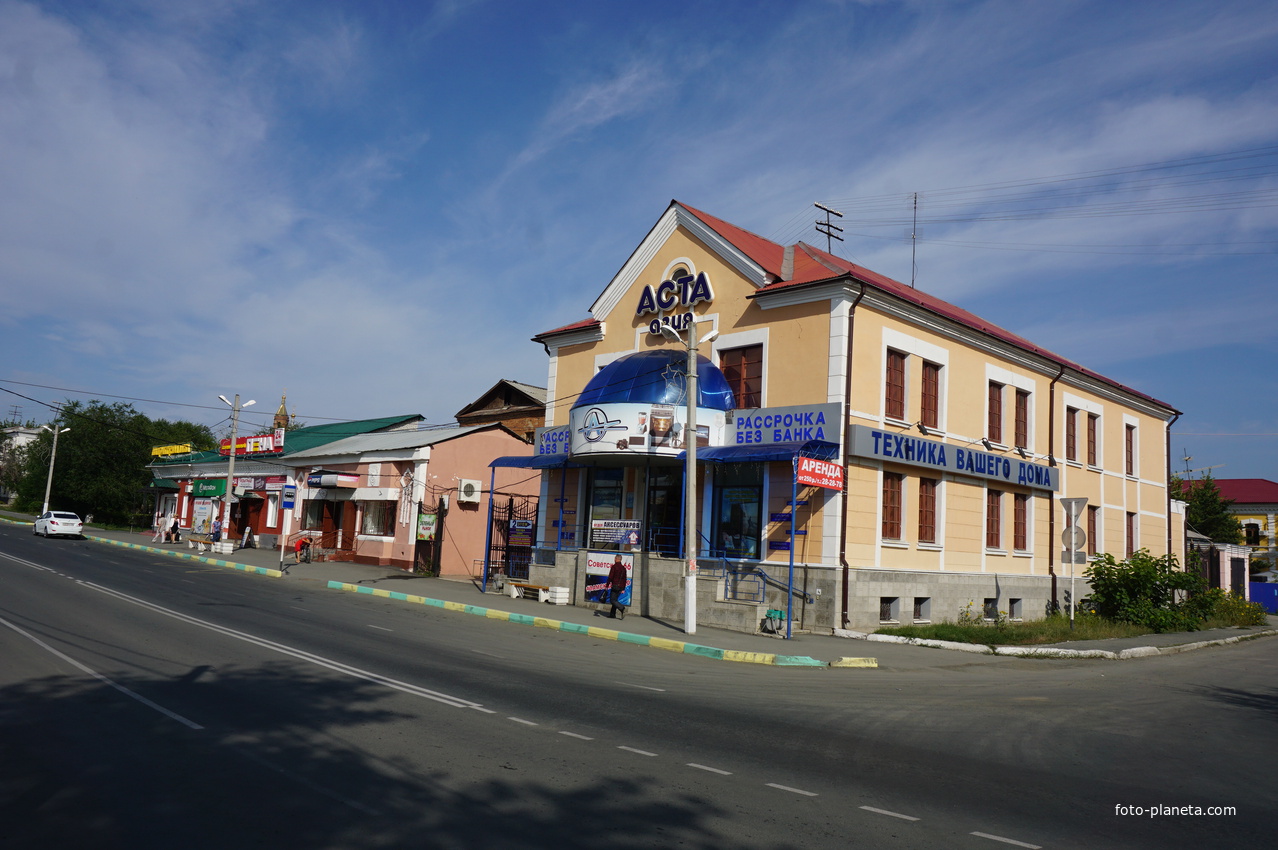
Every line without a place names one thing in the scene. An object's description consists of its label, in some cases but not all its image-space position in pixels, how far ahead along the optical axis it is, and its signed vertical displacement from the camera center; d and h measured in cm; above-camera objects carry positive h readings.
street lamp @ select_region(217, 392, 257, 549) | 3988 +146
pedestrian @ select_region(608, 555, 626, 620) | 2056 -135
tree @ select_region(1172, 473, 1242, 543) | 6125 +321
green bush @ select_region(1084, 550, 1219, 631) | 2342 -102
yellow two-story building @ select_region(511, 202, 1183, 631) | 2006 +234
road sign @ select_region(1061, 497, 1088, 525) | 2031 +108
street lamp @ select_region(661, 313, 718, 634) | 1833 +64
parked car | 4547 -158
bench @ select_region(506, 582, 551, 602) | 2409 -198
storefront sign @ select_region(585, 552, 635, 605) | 2311 -133
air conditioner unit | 3328 +106
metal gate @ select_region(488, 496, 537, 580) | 2935 -79
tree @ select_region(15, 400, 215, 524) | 6956 +266
